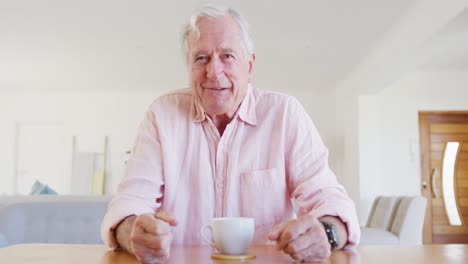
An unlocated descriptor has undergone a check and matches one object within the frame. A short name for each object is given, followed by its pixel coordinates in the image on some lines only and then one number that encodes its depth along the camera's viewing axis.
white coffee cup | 0.94
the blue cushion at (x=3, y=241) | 1.74
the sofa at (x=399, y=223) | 4.36
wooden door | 6.54
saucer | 0.92
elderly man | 1.25
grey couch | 1.63
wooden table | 0.93
